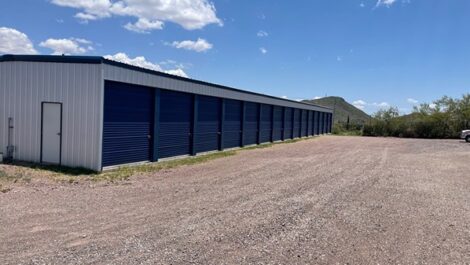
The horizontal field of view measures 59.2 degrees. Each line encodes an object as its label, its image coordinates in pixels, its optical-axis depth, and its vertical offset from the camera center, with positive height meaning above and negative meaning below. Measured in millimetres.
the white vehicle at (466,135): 40750 -566
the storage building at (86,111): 13328 +5
